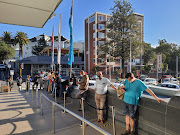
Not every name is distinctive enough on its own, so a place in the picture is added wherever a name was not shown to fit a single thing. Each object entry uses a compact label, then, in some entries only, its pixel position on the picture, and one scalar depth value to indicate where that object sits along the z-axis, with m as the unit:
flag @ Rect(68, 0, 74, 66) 10.70
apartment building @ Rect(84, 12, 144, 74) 46.66
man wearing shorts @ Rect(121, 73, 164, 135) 3.84
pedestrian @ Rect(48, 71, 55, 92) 10.79
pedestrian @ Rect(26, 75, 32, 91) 12.22
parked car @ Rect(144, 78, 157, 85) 22.15
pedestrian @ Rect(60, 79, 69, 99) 8.59
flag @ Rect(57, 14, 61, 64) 13.89
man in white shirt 5.05
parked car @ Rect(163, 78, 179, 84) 23.74
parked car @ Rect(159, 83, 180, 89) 15.22
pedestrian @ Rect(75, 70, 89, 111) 6.13
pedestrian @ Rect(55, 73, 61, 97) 9.40
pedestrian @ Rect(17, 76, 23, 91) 13.54
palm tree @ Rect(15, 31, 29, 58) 49.24
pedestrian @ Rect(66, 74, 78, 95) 8.05
